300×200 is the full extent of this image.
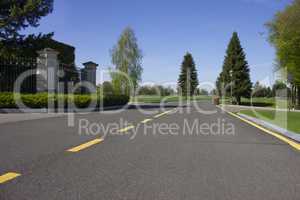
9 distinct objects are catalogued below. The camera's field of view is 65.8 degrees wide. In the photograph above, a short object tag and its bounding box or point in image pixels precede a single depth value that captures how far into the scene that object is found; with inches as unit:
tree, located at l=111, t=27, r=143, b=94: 1617.5
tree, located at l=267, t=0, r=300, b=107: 689.3
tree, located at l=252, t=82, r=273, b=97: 3772.0
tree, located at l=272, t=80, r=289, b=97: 1441.8
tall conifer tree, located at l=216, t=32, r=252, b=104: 1707.8
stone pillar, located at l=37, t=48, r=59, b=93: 664.6
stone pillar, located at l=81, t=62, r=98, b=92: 865.5
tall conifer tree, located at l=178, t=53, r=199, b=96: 3182.5
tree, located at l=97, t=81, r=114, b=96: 1467.0
